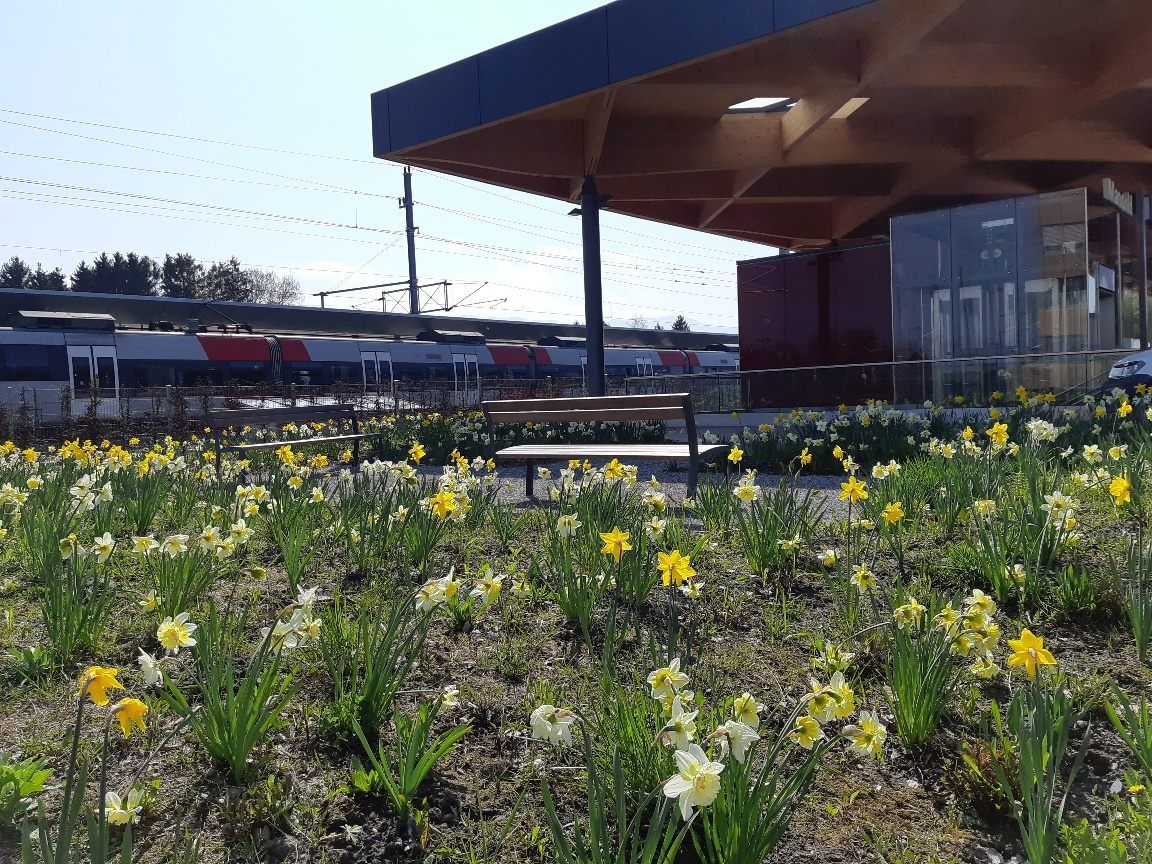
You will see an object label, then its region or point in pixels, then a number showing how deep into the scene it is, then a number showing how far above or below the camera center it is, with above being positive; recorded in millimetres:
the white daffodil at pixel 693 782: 1336 -644
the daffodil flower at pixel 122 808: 1639 -806
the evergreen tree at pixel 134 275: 59188 +8858
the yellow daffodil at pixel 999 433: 4031 -335
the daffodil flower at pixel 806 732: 1710 -728
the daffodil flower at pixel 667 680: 1725 -616
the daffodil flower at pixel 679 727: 1505 -621
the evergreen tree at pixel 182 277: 61406 +8983
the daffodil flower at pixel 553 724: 1617 -649
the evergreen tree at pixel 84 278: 58406 +8672
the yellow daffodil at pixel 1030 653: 1723 -591
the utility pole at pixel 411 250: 34462 +5872
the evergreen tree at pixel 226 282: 61281 +8406
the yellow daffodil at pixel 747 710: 1631 -649
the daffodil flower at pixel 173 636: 2084 -578
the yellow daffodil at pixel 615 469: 4016 -424
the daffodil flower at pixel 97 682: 1439 -483
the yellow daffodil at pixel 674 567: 2066 -463
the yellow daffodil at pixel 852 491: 3225 -460
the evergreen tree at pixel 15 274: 57219 +9018
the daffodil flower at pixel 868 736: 1787 -780
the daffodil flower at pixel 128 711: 1428 -520
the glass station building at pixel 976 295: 11906 +1151
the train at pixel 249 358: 19719 +1026
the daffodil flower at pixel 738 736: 1493 -636
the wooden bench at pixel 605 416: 6141 -285
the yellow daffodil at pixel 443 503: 3029 -414
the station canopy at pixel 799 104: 9594 +3656
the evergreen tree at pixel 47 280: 56406 +8384
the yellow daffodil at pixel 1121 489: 2867 -444
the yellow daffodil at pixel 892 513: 3121 -536
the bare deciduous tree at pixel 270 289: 63022 +7987
